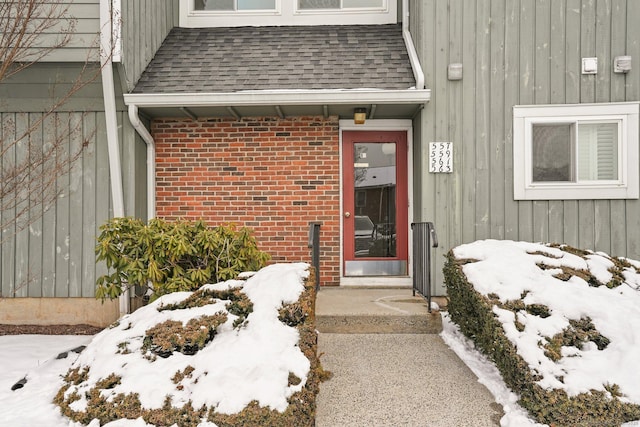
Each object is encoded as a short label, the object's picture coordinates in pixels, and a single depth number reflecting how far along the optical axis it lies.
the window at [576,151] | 4.74
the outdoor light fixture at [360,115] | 4.95
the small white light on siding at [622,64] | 4.69
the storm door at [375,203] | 5.51
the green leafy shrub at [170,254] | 3.83
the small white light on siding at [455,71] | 4.81
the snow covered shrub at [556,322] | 2.50
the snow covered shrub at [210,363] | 2.34
